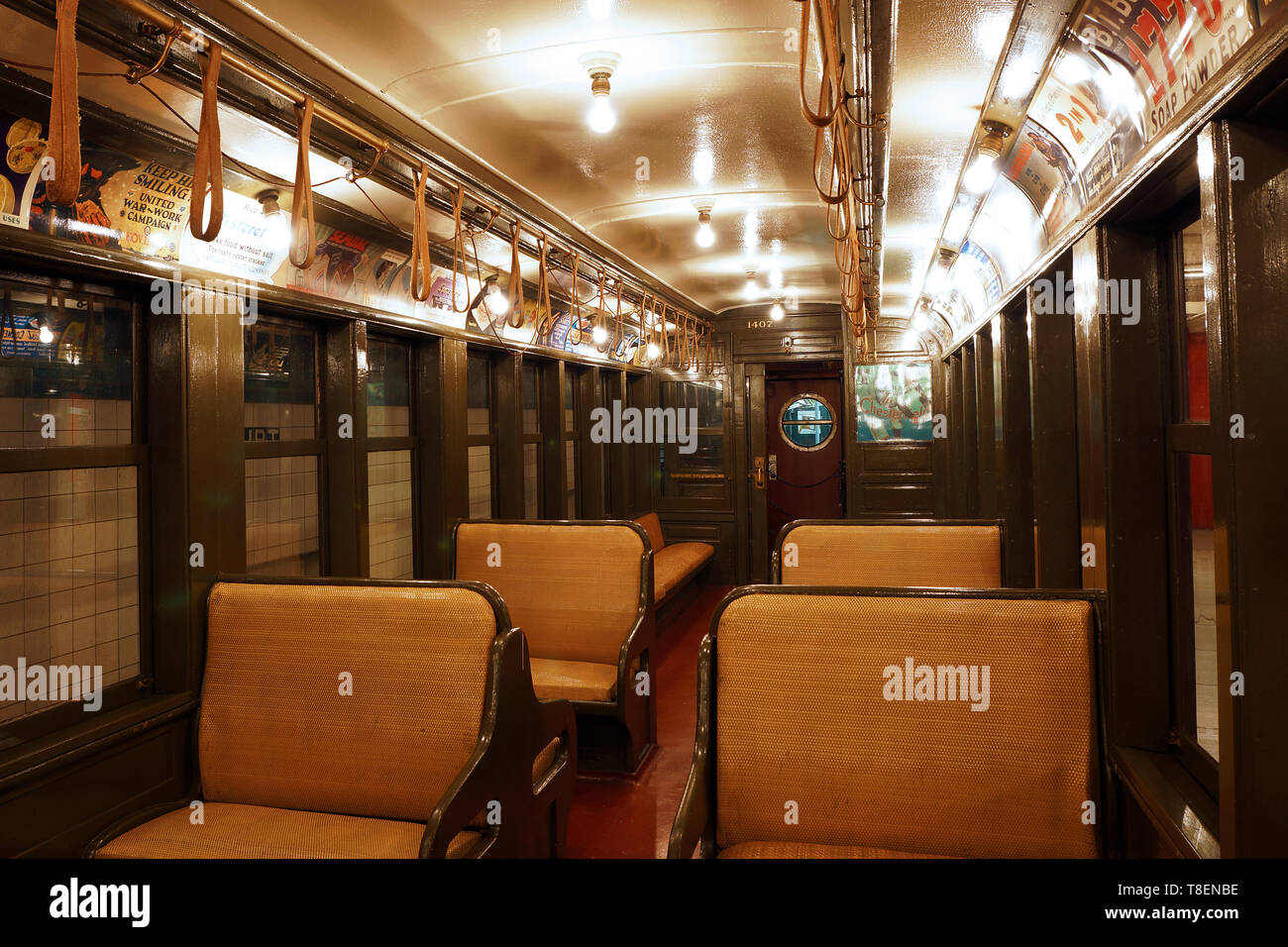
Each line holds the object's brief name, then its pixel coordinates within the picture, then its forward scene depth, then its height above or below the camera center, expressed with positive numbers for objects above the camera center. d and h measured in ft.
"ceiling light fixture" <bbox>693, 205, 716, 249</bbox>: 17.13 +5.56
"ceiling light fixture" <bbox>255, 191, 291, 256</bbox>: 11.52 +3.80
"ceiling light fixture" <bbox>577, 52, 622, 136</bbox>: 10.11 +5.00
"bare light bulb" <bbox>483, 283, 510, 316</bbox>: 18.67 +4.16
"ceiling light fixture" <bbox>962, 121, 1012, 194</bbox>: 10.54 +4.45
